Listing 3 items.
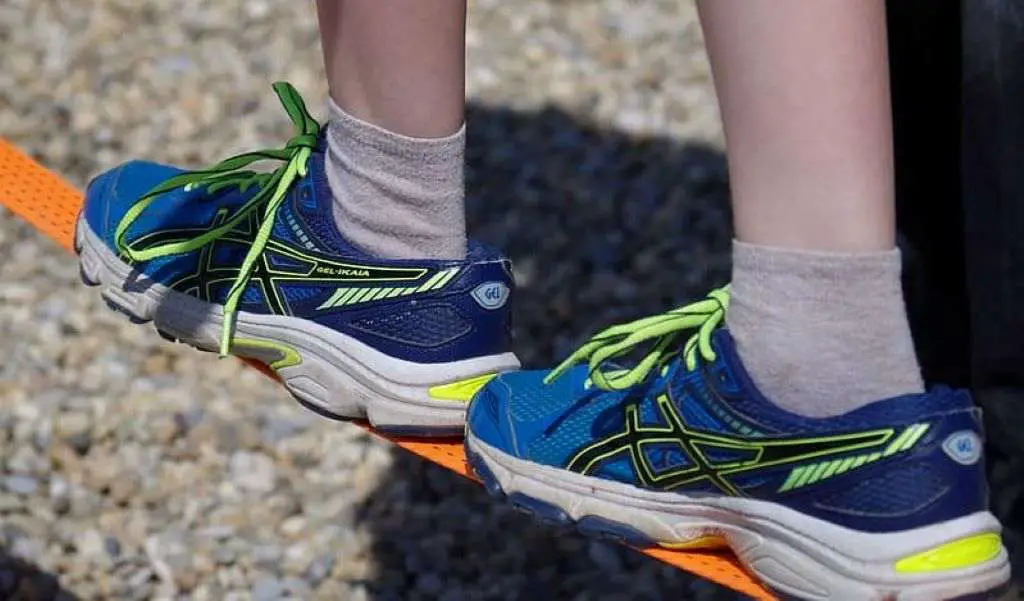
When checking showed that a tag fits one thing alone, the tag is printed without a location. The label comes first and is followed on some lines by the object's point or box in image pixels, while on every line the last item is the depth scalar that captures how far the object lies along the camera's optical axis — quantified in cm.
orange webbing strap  307
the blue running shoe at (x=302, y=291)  305
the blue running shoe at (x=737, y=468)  291
